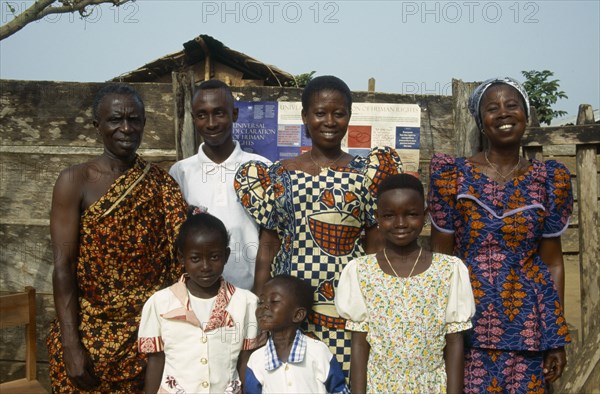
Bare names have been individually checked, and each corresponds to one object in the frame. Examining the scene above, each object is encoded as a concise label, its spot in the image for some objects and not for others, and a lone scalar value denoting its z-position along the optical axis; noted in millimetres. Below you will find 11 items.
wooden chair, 3162
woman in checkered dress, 2566
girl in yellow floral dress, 2340
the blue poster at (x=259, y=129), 3748
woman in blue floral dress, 2482
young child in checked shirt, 2453
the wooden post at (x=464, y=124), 3672
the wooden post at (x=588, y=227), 4008
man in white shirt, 3023
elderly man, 2547
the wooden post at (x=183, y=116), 3684
